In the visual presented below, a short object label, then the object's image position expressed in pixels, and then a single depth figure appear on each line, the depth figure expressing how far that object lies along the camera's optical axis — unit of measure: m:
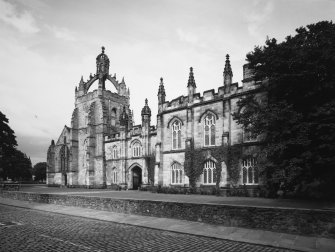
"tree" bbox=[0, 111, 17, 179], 48.44
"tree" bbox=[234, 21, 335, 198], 17.11
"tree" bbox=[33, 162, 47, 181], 105.74
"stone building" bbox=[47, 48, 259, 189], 28.30
